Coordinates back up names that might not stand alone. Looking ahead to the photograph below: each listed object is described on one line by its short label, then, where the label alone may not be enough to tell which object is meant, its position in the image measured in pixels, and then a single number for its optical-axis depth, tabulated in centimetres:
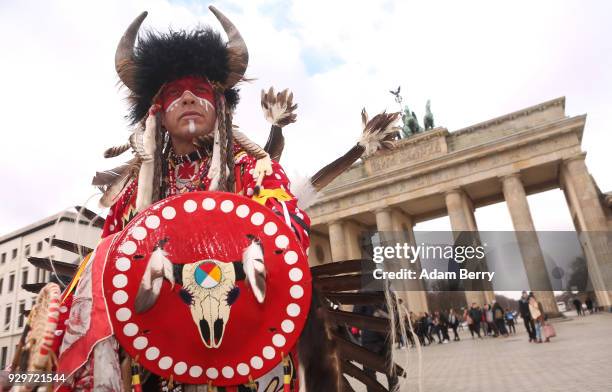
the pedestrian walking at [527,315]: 1258
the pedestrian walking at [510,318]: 1769
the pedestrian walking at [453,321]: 1918
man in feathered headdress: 183
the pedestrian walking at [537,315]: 1159
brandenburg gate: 2586
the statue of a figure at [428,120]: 3544
